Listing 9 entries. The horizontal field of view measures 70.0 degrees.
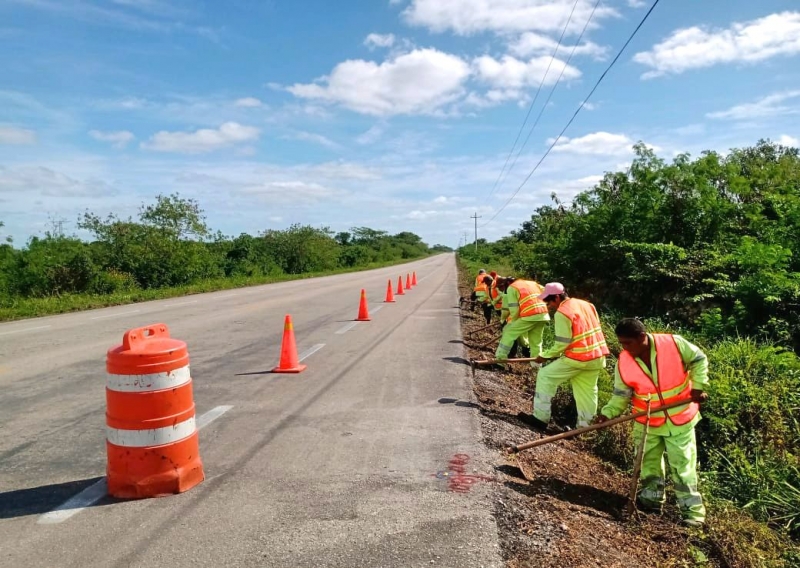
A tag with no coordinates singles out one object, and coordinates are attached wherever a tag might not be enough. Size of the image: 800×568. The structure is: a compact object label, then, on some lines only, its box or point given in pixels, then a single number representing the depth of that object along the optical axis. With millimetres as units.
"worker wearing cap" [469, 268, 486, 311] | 14680
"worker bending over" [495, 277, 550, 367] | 8250
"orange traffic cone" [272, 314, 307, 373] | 7875
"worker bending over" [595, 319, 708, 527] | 4215
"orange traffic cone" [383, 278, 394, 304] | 19547
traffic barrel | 3732
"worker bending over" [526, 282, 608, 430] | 5812
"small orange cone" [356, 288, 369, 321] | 14070
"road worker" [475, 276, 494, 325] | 13133
